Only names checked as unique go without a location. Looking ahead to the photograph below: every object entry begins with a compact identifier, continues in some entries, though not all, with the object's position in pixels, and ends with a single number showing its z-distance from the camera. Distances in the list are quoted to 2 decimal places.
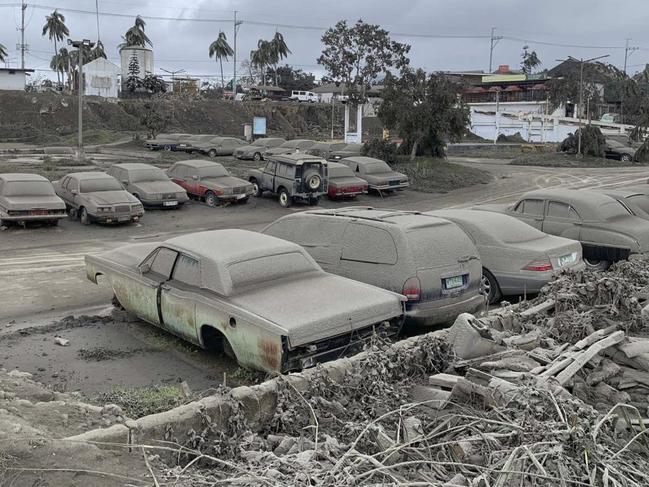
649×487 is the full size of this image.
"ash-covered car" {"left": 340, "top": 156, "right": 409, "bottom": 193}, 27.28
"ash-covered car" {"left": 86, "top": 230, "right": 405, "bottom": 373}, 6.67
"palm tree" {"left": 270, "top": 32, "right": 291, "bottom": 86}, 106.62
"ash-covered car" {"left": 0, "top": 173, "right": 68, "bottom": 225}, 17.33
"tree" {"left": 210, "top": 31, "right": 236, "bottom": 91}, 103.00
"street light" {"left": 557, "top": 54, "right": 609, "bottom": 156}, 46.59
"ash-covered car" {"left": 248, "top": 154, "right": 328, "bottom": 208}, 23.59
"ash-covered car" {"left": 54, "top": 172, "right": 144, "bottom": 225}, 18.62
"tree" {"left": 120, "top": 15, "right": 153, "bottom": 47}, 93.12
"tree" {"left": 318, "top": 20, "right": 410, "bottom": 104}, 48.62
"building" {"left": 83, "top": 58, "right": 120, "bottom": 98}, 73.62
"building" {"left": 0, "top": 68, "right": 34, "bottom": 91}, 69.38
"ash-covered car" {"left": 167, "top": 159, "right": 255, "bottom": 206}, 23.31
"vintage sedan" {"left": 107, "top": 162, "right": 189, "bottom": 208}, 21.45
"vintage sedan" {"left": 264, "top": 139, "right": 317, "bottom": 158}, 34.97
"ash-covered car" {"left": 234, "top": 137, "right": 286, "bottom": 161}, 37.91
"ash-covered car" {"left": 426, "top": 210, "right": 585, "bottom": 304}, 10.13
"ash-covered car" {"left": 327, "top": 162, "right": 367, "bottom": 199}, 25.30
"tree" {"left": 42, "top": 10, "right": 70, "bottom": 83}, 101.25
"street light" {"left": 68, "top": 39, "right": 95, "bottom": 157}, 27.50
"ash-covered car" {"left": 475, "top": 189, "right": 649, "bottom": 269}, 12.20
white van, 95.82
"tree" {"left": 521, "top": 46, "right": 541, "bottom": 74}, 138.50
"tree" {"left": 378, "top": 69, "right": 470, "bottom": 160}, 32.50
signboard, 50.28
